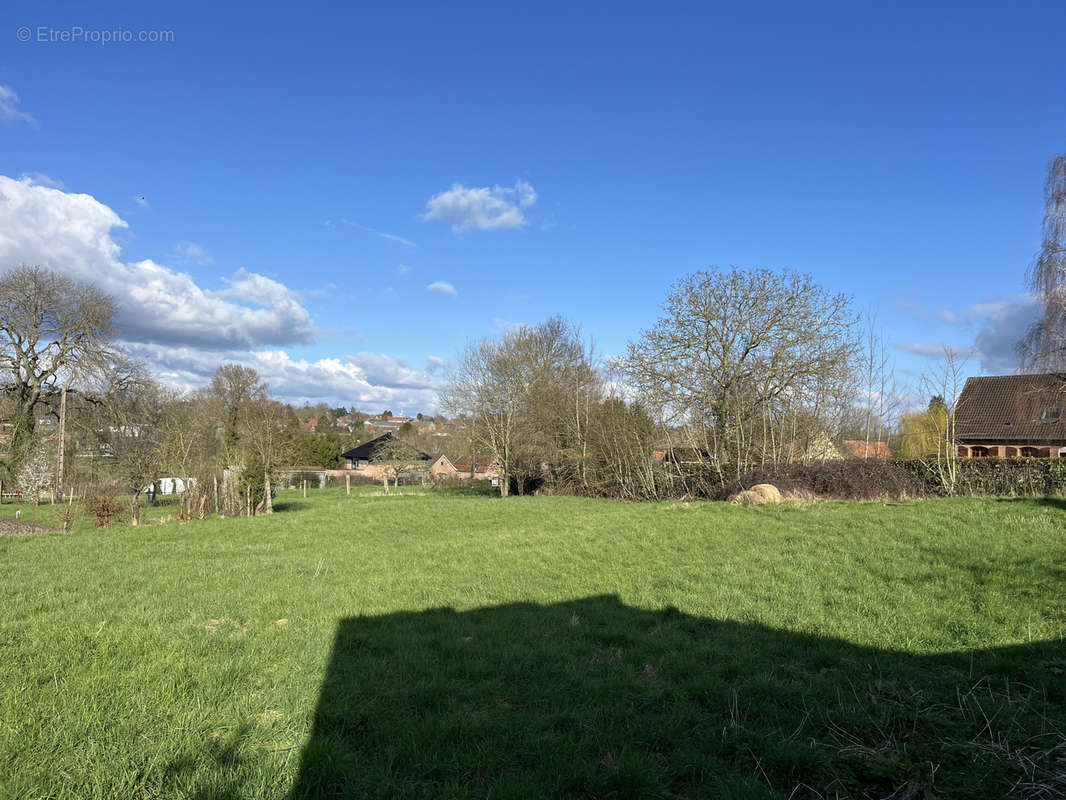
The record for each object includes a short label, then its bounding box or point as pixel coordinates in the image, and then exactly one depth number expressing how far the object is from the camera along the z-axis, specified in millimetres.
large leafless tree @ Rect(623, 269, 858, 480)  20203
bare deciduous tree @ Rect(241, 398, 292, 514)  19203
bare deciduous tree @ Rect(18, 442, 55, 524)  25891
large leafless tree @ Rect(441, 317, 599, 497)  28312
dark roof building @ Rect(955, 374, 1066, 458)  28922
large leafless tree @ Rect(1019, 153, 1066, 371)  18109
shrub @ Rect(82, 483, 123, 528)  15391
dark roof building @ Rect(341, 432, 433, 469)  57872
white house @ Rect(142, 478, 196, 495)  36625
